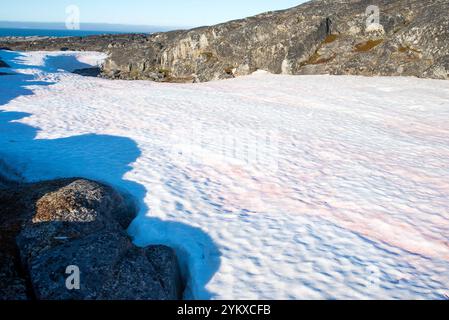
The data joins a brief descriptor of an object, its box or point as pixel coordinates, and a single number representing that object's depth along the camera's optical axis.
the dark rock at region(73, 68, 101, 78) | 59.89
